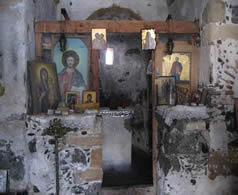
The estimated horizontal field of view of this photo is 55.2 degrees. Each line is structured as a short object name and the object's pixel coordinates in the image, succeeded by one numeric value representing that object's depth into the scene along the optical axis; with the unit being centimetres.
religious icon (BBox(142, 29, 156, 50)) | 379
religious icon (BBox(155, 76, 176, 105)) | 412
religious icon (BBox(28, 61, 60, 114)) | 350
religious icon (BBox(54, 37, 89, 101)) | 403
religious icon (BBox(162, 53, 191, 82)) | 413
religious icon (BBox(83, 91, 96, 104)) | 399
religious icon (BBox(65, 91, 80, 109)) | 399
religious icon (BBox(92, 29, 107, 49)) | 379
